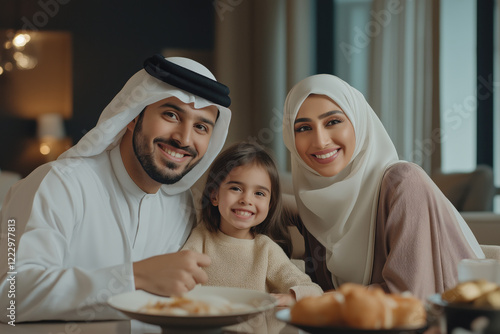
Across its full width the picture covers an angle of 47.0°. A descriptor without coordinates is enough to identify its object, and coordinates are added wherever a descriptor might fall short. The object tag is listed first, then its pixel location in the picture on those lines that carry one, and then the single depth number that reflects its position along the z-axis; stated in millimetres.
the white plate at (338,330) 886
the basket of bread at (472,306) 949
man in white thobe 1367
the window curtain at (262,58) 5469
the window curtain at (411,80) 4996
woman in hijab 1625
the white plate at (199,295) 1027
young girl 1845
